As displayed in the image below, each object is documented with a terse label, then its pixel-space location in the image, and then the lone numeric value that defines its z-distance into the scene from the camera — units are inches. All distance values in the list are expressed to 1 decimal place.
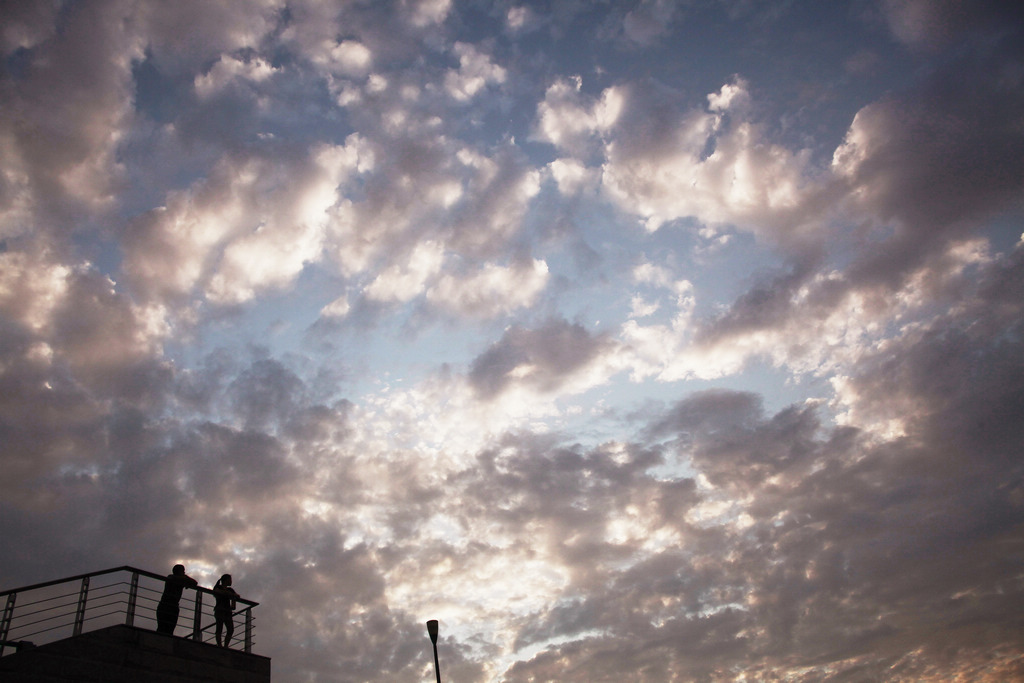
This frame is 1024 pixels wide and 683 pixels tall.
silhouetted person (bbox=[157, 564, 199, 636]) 450.9
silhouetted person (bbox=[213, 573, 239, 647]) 495.8
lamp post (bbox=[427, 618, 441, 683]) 641.6
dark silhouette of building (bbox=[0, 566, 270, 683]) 373.4
